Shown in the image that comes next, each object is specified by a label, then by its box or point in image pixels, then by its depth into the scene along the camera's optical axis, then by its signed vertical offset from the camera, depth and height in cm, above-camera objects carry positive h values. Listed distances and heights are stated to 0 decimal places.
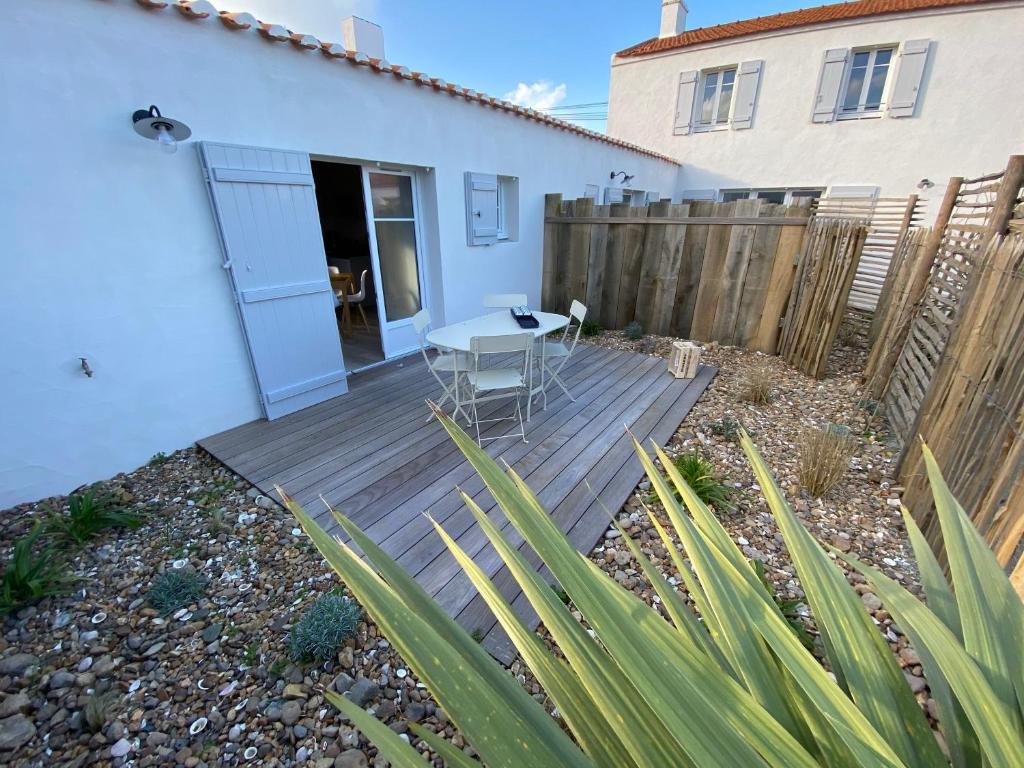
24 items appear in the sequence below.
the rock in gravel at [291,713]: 146 -164
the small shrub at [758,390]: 370 -141
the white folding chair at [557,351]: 362 -106
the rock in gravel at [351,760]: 134 -165
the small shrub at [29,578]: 181 -151
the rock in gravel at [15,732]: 137 -162
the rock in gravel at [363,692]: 149 -162
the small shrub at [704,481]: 240 -145
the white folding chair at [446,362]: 323 -108
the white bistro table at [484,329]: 313 -84
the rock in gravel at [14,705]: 145 -161
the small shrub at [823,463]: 250 -137
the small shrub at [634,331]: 559 -138
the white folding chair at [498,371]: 274 -107
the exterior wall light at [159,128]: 241 +53
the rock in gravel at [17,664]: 158 -161
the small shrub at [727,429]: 316 -150
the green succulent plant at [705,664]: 49 -61
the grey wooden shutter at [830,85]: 811 +259
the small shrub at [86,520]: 219 -152
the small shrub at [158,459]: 289 -157
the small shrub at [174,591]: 186 -159
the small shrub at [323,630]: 164 -155
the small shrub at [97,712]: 142 -161
